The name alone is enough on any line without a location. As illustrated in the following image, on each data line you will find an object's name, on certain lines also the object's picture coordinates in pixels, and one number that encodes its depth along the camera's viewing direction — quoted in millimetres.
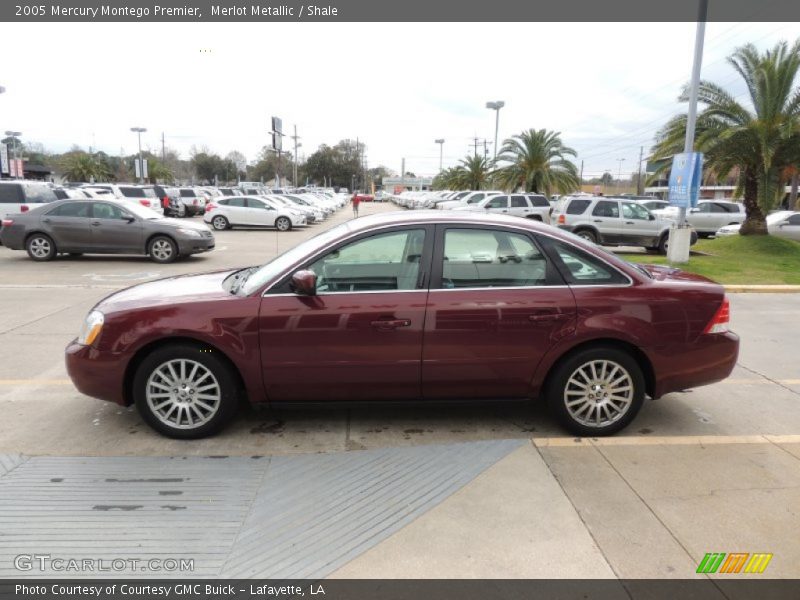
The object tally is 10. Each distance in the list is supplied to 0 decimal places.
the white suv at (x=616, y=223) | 16234
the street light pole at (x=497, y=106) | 41125
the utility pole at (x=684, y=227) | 12328
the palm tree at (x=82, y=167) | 66938
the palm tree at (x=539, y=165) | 31250
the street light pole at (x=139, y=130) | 56062
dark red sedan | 3865
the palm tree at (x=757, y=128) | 14422
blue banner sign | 13195
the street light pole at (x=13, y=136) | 60406
